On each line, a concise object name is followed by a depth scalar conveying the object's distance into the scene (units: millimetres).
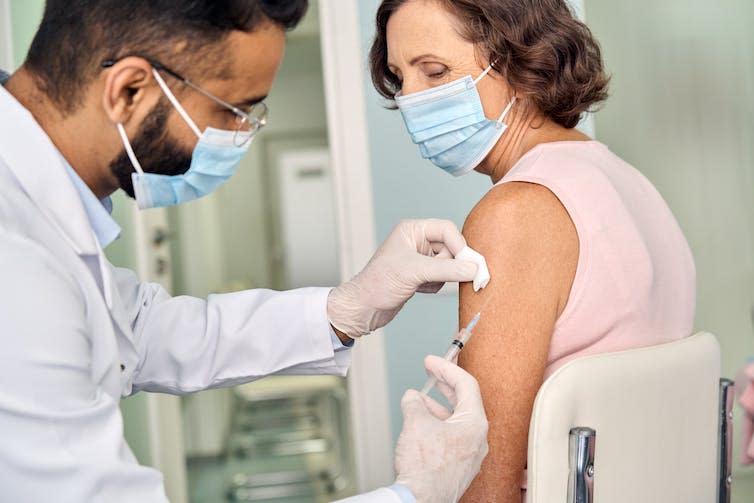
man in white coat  806
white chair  878
